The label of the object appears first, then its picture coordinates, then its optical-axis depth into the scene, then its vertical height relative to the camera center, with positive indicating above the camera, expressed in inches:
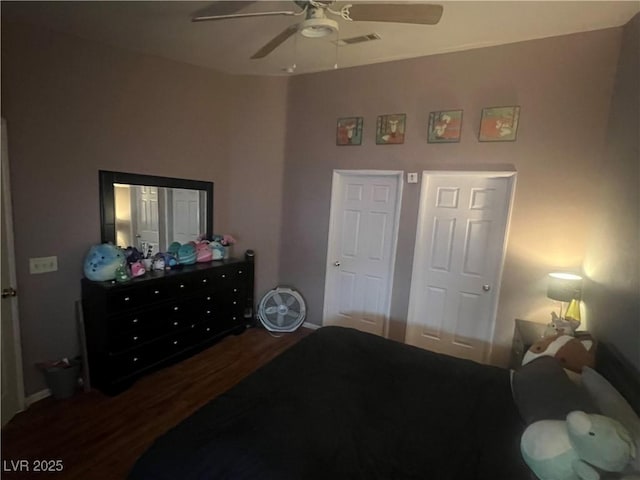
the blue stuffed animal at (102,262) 96.6 -21.5
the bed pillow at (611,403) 44.2 -28.1
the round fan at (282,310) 143.9 -48.0
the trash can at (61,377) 92.7 -54.7
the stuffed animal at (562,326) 81.0 -28.0
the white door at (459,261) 113.3 -18.0
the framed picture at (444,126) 115.0 +31.0
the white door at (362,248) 132.4 -17.7
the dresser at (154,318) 95.7 -41.6
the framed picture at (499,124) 106.3 +30.6
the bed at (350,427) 45.9 -36.8
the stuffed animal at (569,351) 67.6 -28.5
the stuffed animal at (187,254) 122.6 -22.0
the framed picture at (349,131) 133.1 +31.4
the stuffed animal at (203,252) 129.3 -22.2
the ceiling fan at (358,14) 63.3 +39.5
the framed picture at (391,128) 124.7 +31.5
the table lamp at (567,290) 92.1 -20.5
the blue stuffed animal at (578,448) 38.4 -28.6
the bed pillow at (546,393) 48.9 -28.6
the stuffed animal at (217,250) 134.9 -21.7
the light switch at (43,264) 91.7 -22.2
